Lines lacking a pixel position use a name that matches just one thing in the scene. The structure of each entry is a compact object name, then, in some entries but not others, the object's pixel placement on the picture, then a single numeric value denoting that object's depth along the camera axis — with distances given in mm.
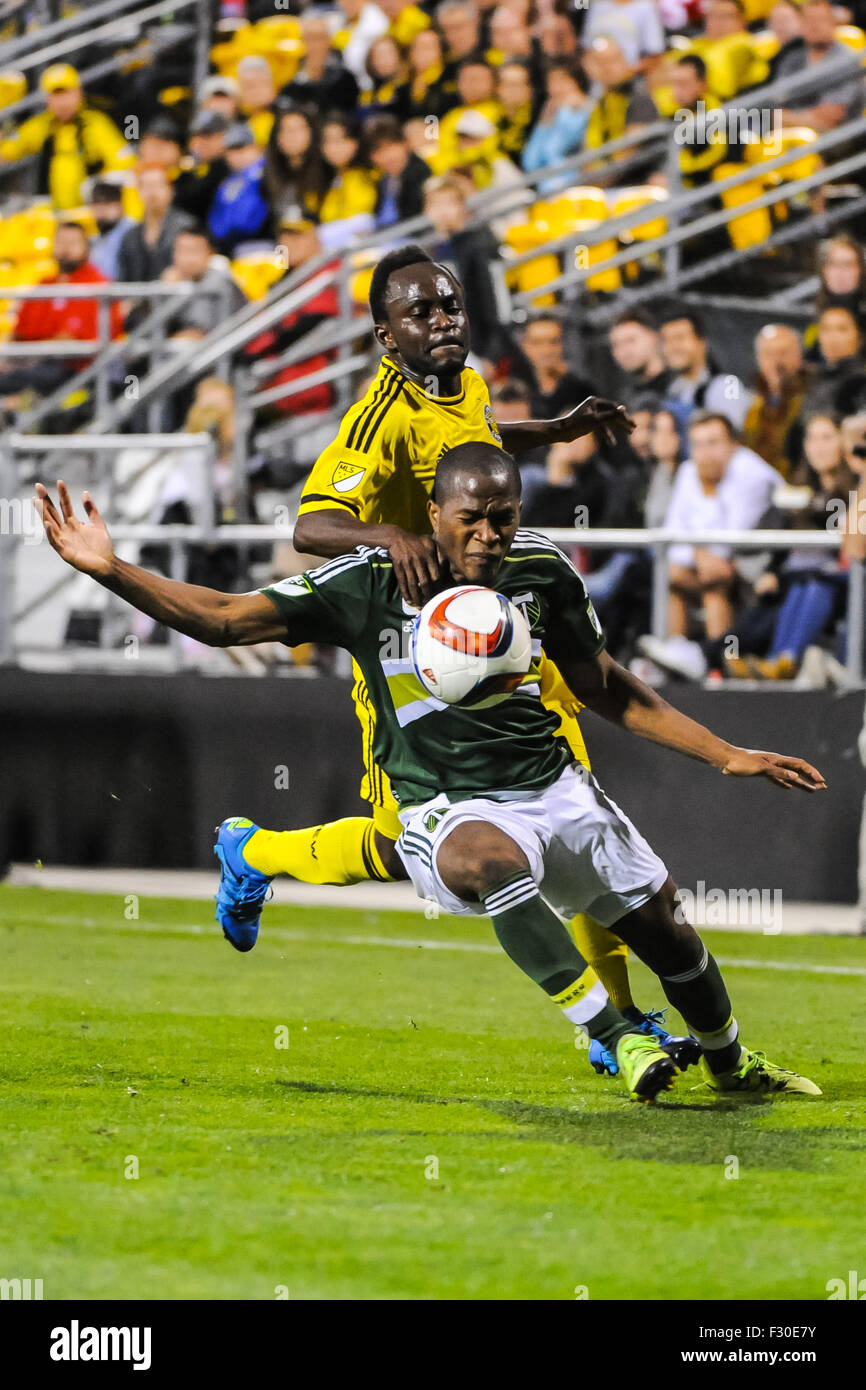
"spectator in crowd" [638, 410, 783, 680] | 11773
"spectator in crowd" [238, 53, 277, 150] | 17797
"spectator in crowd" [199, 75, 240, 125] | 17969
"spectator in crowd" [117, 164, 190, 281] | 16500
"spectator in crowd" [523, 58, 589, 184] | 15586
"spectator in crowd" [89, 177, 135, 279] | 17141
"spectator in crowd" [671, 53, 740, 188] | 14438
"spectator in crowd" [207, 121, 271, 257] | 16844
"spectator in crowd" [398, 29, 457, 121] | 16688
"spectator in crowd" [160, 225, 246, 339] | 15383
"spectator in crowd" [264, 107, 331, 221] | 16469
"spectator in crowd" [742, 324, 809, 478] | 12227
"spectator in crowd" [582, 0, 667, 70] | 15844
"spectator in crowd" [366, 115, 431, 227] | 15648
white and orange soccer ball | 5406
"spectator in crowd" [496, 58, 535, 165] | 15953
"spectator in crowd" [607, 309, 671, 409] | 12781
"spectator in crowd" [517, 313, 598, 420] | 12633
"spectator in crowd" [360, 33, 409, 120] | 17016
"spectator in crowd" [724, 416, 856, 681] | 11609
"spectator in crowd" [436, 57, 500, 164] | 16156
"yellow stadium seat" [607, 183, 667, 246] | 14688
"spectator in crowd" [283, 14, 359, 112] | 17391
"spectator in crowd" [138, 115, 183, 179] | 17812
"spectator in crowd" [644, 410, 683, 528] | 12195
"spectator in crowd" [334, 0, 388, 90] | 18109
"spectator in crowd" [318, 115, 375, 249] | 16234
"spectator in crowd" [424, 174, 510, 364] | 13344
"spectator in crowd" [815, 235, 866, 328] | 12391
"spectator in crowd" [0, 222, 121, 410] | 16188
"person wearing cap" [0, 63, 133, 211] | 19422
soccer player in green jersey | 5312
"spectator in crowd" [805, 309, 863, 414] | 11953
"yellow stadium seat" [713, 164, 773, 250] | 14297
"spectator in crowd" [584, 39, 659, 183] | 15445
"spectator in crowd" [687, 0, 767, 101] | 14859
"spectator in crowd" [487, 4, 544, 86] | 16062
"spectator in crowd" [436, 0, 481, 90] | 16531
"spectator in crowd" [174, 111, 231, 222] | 17297
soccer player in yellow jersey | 6246
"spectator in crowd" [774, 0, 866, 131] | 14250
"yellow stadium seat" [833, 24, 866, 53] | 14961
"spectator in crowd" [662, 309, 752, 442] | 12547
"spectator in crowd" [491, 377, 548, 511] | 12453
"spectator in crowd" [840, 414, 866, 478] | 11398
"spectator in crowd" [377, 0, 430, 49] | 17609
